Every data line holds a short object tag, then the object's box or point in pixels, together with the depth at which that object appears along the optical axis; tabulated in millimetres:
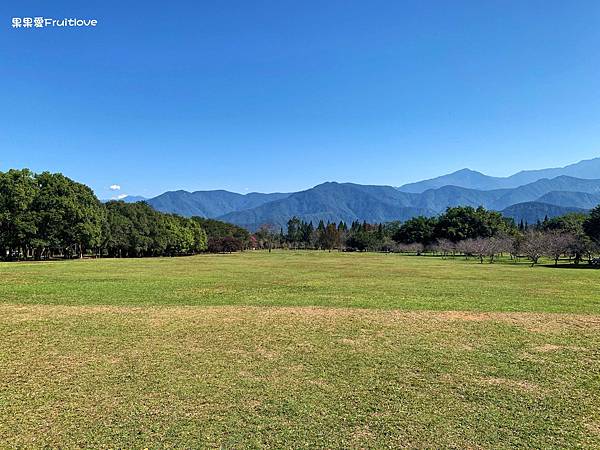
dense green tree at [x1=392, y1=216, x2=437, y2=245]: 121012
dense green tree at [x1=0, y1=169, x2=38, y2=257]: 55344
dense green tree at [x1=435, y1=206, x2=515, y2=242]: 106644
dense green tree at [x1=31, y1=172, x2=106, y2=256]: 58531
